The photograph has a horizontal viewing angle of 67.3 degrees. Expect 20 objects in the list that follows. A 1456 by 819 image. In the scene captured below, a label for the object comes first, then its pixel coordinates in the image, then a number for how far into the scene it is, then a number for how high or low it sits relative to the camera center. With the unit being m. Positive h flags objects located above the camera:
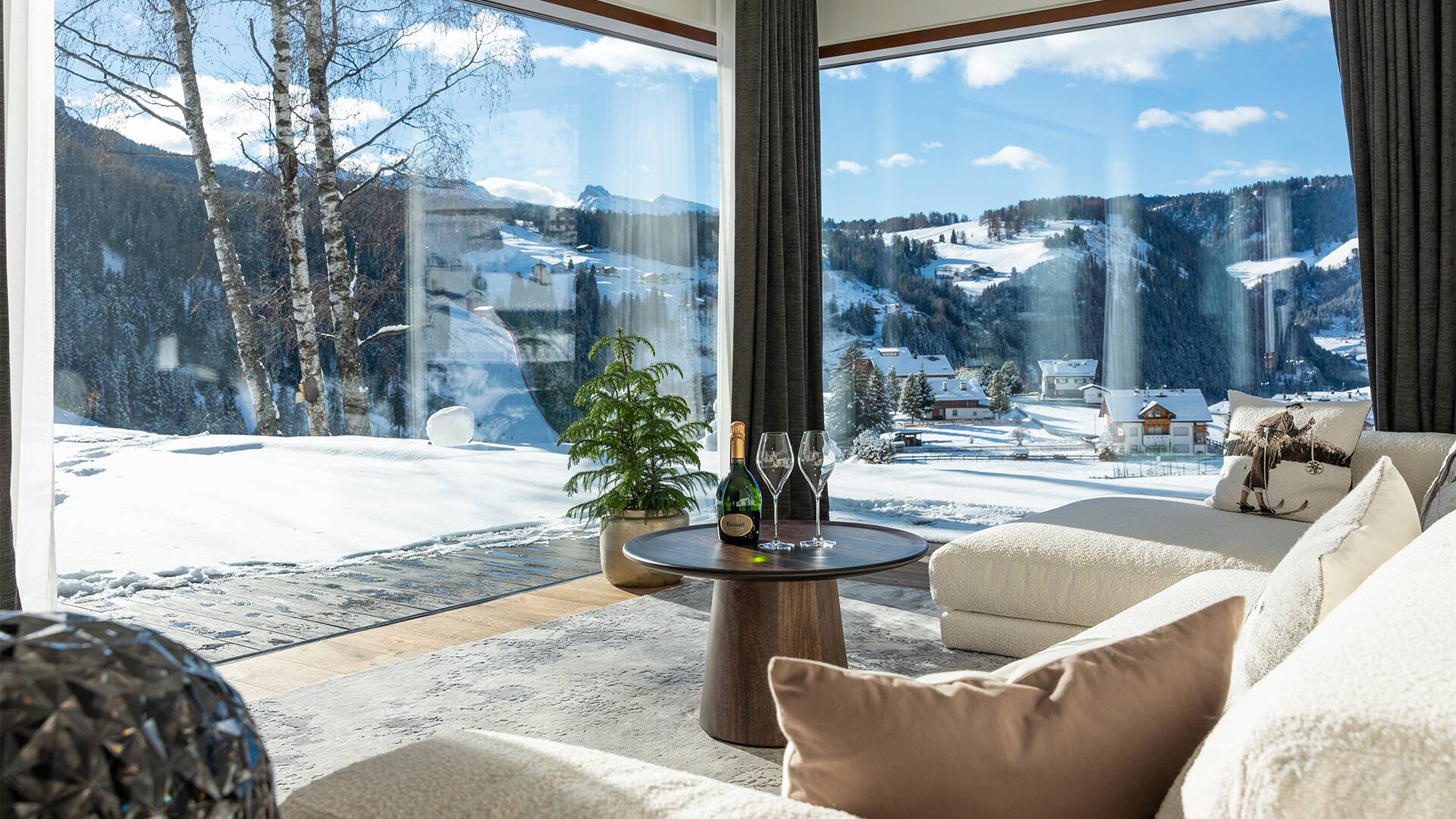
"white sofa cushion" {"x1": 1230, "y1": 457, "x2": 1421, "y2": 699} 1.18 -0.20
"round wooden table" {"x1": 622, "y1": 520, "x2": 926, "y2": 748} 2.70 -0.56
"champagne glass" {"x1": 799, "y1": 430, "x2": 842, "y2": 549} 2.80 -0.15
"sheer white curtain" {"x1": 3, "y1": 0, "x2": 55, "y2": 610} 2.87 +0.35
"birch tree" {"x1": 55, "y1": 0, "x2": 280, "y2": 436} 3.51 +1.08
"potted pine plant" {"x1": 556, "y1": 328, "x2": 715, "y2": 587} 4.56 -0.22
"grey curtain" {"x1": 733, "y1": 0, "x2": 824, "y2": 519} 5.30 +0.87
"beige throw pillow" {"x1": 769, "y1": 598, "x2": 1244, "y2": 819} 0.93 -0.30
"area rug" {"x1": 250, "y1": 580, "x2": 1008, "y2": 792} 2.69 -0.83
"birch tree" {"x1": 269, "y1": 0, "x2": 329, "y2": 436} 4.00 +0.64
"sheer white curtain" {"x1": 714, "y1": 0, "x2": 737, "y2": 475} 5.37 +0.81
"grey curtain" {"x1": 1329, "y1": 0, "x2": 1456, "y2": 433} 4.09 +0.77
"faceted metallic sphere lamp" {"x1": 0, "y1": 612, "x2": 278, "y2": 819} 0.53 -0.16
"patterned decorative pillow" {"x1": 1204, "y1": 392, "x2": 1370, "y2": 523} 3.57 -0.21
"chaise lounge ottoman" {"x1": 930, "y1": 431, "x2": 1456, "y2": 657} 3.15 -0.48
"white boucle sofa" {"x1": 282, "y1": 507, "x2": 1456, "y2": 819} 0.65 -0.23
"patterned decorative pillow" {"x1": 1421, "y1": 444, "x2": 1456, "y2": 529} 2.49 -0.24
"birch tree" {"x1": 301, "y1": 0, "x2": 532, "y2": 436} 4.14 +1.24
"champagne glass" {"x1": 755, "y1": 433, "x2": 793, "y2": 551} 2.79 -0.14
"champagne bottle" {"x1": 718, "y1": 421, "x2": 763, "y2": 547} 2.85 -0.28
